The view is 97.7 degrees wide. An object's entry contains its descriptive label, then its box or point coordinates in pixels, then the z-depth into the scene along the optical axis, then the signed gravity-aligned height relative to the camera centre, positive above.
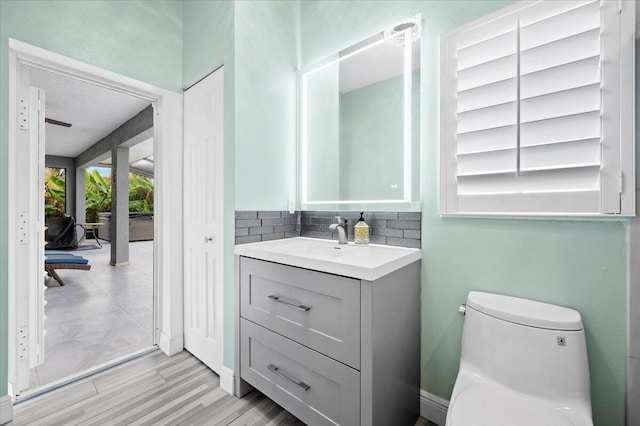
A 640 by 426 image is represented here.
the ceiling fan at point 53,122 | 3.71 +1.24
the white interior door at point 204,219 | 1.81 -0.04
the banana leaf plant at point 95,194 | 6.70 +0.47
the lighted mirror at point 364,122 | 1.56 +0.58
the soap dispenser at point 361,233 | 1.66 -0.12
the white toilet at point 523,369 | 0.92 -0.58
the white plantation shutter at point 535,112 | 1.02 +0.42
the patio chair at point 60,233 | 4.79 -0.35
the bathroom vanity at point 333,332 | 1.08 -0.53
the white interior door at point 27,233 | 1.53 -0.12
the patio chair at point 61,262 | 3.31 -0.60
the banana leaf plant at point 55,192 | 5.54 +0.42
